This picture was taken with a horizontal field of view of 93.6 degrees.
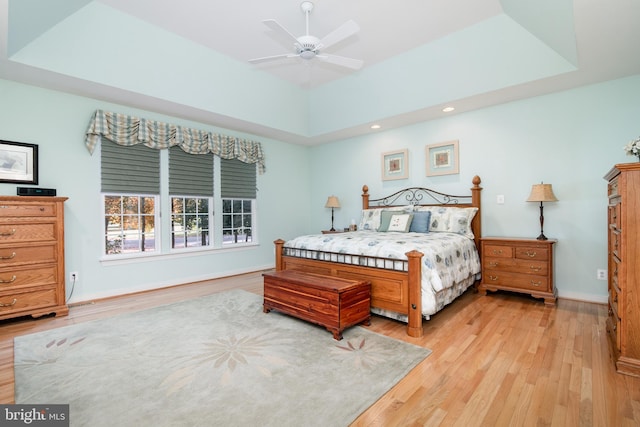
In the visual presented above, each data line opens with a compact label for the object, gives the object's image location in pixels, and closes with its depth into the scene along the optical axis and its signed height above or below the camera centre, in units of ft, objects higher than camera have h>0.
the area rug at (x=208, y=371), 5.48 -3.61
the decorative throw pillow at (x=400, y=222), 13.91 -0.49
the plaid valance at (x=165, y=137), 12.76 +3.79
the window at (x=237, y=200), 17.39 +0.83
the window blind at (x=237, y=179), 17.25 +2.03
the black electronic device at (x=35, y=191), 10.48 +0.85
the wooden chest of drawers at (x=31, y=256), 9.91 -1.41
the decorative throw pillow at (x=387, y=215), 14.70 -0.15
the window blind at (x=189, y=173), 15.17 +2.14
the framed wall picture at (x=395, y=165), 16.88 +2.71
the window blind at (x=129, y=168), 13.15 +2.11
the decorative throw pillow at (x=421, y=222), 13.82 -0.48
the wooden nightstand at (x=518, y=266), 11.36 -2.20
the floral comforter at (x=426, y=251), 9.05 -1.37
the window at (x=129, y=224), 13.60 -0.44
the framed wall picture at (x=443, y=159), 15.11 +2.73
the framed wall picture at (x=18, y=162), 10.85 +1.98
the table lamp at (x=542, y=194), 11.71 +0.64
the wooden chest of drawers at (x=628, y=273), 6.45 -1.39
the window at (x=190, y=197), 15.31 +0.88
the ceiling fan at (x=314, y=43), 8.95 +5.52
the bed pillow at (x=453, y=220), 13.41 -0.40
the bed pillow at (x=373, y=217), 15.54 -0.27
